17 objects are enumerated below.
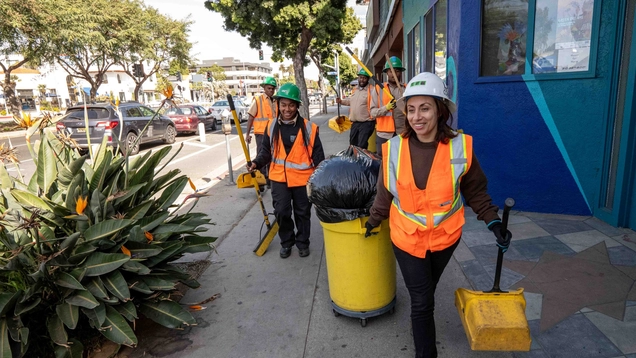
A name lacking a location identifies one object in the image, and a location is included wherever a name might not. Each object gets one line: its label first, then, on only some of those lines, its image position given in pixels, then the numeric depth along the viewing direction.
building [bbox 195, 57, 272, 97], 126.08
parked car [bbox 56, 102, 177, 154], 12.02
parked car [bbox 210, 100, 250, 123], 23.95
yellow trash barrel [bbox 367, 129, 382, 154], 7.69
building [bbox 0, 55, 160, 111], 52.60
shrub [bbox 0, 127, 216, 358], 2.54
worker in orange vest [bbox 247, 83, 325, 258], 4.00
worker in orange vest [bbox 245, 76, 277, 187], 6.58
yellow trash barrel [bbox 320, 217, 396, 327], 2.78
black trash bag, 2.72
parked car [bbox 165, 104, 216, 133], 17.83
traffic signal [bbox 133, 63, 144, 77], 19.63
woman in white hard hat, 2.15
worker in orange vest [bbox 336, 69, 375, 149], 6.84
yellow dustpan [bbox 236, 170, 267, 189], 4.32
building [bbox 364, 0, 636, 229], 4.21
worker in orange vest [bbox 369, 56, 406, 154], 6.41
